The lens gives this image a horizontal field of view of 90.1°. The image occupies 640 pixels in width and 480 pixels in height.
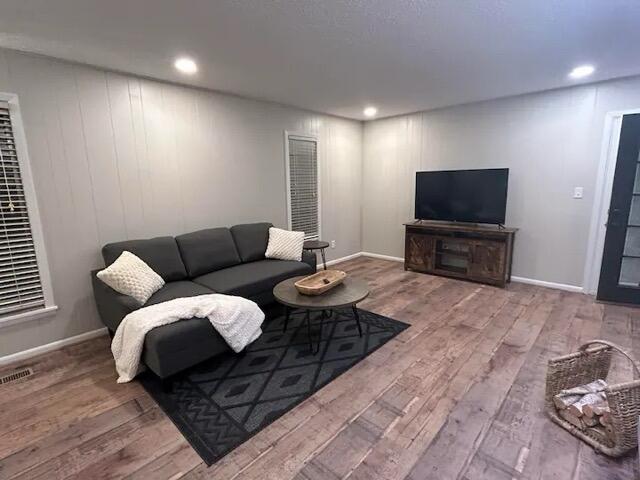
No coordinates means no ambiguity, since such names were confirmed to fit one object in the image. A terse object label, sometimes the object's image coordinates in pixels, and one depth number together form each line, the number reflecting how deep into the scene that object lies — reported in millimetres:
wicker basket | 1562
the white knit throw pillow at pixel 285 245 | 3803
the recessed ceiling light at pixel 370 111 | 4589
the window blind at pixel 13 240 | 2467
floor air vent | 2361
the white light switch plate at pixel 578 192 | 3715
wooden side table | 4168
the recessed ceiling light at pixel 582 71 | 2990
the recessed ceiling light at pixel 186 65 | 2701
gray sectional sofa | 2125
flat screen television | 4102
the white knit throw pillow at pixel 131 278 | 2539
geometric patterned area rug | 1852
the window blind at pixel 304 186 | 4637
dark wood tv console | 4051
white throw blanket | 2168
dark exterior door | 3312
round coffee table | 2484
